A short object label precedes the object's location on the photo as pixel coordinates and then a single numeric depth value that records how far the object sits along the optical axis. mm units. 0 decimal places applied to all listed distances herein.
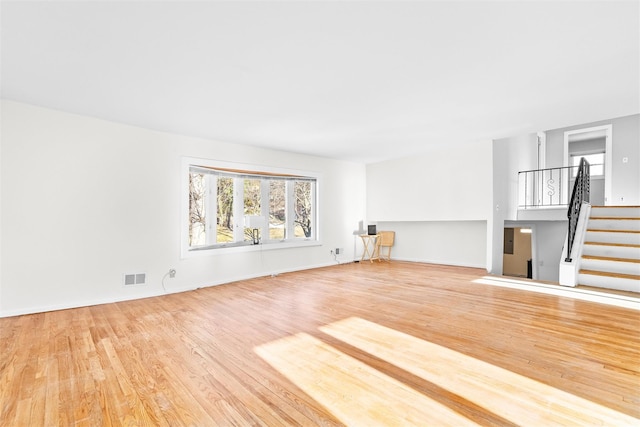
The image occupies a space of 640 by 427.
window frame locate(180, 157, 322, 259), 4738
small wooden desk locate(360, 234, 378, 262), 7500
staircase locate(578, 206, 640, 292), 4180
